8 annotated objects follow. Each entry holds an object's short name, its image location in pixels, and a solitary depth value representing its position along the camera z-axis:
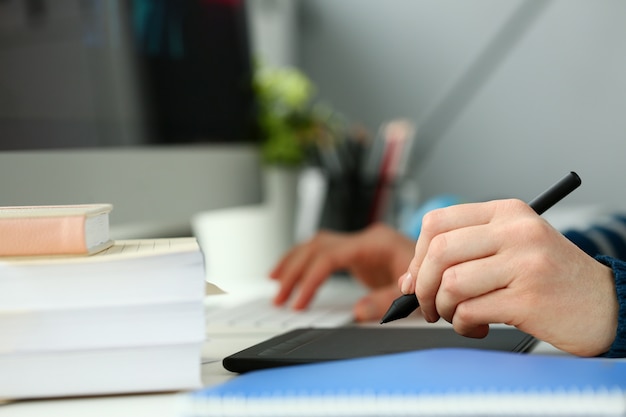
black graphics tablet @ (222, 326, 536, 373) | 0.91
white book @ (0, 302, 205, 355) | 0.85
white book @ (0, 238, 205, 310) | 0.85
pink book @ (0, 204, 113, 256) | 0.85
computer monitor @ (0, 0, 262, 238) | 1.12
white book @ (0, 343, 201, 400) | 0.86
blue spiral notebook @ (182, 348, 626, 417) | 0.73
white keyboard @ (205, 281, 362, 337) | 1.19
